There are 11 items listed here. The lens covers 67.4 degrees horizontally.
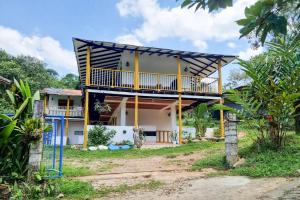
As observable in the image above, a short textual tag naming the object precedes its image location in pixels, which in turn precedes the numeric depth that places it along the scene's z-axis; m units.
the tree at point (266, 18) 1.33
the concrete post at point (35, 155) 3.93
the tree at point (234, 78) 25.89
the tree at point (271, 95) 5.85
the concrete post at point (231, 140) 5.75
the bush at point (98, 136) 10.25
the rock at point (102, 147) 9.78
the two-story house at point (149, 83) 10.74
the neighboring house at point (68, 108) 17.79
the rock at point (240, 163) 5.56
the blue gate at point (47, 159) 4.07
